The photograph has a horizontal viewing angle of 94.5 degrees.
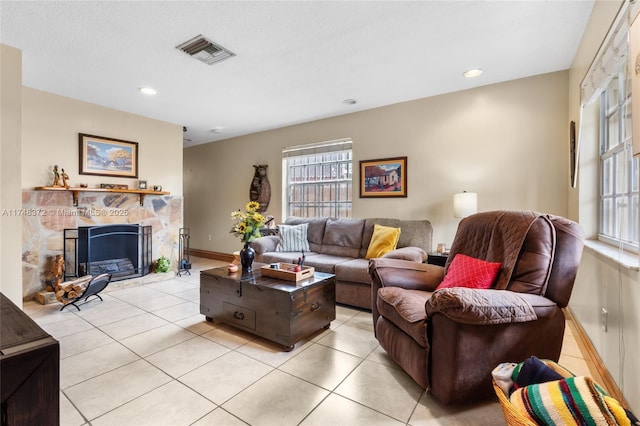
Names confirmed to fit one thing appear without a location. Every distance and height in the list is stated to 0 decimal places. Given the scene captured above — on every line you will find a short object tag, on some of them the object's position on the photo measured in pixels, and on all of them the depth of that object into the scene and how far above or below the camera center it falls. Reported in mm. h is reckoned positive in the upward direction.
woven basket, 1114 -790
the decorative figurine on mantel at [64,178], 3634 +377
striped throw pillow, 4035 -405
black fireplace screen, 3758 -580
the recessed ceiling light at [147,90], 3461 +1414
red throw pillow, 1854 -412
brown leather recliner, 1478 -565
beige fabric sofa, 3084 -470
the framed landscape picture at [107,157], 3896 +727
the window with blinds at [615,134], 1735 +564
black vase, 2825 -465
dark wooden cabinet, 512 -306
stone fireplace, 3432 -145
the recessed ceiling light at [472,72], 3018 +1429
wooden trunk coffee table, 2186 -754
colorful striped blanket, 1047 -720
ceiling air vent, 2494 +1410
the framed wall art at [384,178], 3928 +447
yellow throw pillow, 3418 -372
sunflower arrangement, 2688 -142
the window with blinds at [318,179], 4547 +503
